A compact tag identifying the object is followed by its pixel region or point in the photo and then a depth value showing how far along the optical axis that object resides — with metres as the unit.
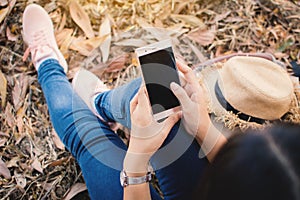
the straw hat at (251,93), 1.01
